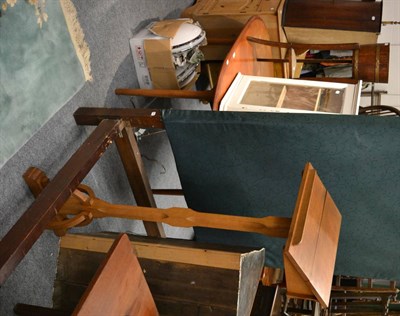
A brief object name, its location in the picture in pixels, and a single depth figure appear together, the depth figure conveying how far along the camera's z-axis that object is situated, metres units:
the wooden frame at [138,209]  1.07
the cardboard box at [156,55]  1.98
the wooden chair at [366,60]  2.01
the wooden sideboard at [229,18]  2.45
